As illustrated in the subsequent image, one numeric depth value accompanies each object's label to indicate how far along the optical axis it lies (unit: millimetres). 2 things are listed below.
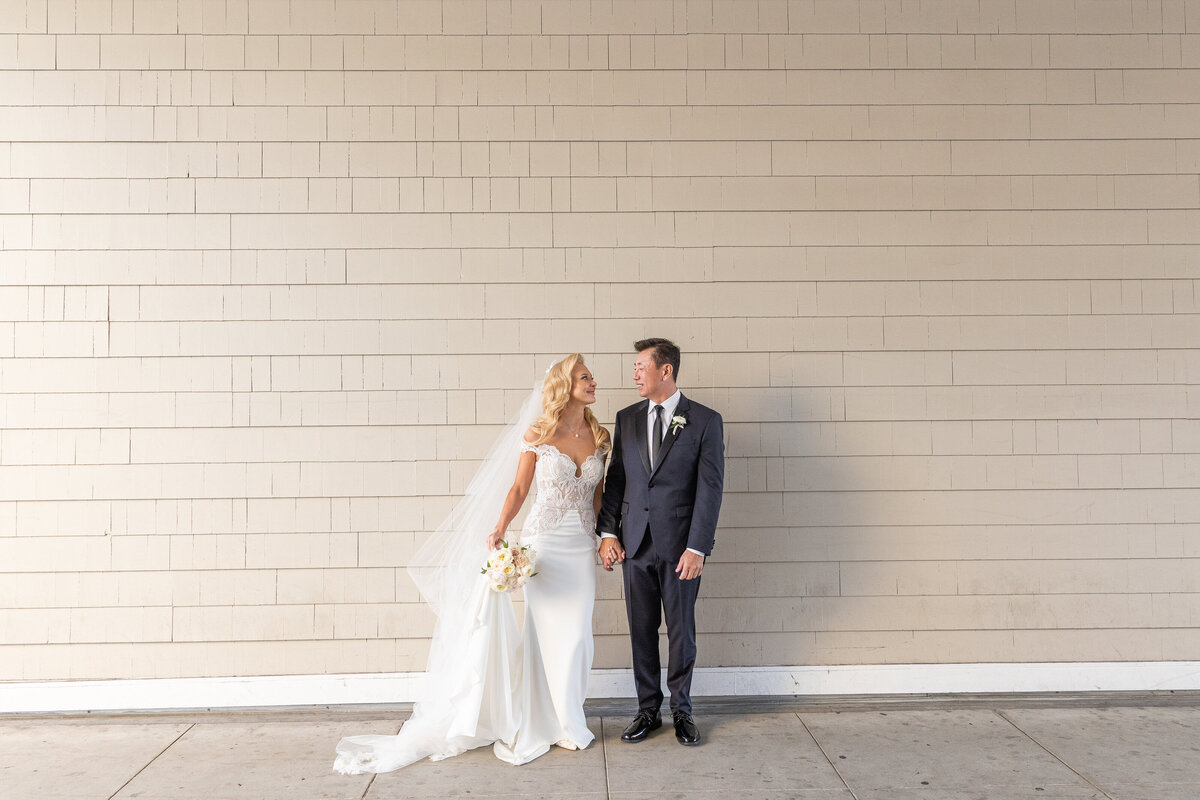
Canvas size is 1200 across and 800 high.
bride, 3883
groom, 4039
